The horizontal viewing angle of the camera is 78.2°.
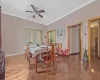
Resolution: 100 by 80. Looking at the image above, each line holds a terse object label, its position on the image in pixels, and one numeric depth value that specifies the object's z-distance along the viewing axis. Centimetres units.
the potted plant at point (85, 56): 311
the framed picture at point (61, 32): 433
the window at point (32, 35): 492
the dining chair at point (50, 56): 217
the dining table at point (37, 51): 220
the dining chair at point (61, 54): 354
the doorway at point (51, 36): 545
